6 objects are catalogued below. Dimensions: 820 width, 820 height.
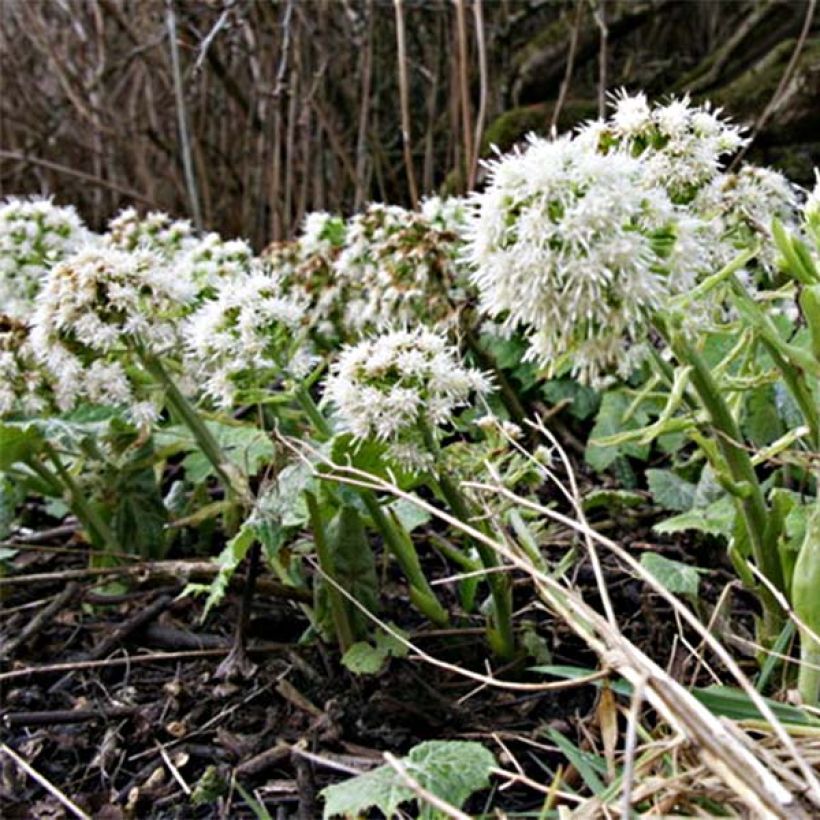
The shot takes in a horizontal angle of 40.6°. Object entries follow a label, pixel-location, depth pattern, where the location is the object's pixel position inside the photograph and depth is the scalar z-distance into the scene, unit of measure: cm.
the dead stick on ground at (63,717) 43
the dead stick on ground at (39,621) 48
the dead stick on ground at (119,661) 45
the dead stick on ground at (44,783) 35
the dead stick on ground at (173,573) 45
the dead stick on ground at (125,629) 47
